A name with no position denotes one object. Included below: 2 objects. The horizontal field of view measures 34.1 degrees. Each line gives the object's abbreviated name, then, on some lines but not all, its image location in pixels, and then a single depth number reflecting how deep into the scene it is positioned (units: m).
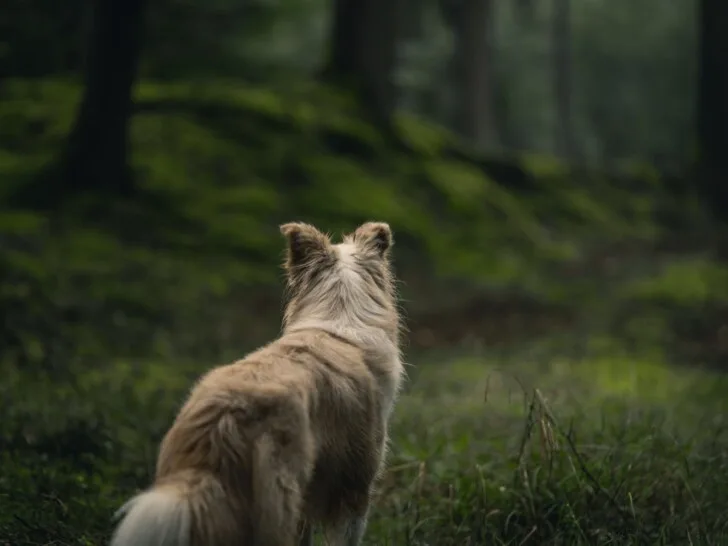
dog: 4.35
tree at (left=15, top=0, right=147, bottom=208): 16.20
